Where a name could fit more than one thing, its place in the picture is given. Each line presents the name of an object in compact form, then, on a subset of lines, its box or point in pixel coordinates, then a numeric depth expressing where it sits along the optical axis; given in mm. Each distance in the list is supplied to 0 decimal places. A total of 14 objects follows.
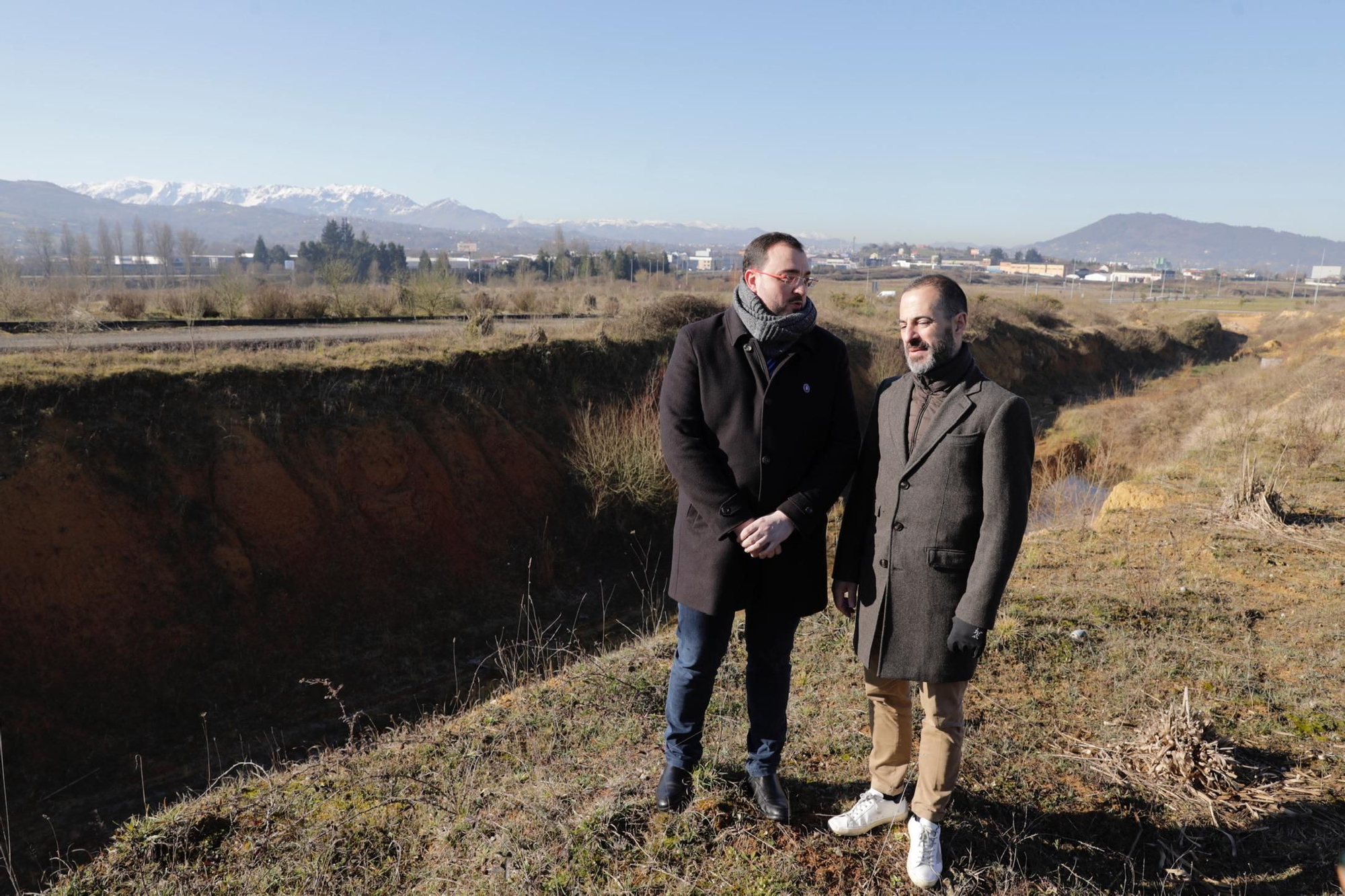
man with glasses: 2936
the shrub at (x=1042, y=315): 38188
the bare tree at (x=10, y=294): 15453
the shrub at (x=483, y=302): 21248
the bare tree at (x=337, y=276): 20641
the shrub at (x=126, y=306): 17438
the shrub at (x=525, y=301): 23406
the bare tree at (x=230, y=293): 18766
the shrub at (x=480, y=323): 15688
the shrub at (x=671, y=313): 18281
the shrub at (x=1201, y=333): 42500
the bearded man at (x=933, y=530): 2654
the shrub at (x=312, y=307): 19766
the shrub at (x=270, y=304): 19141
